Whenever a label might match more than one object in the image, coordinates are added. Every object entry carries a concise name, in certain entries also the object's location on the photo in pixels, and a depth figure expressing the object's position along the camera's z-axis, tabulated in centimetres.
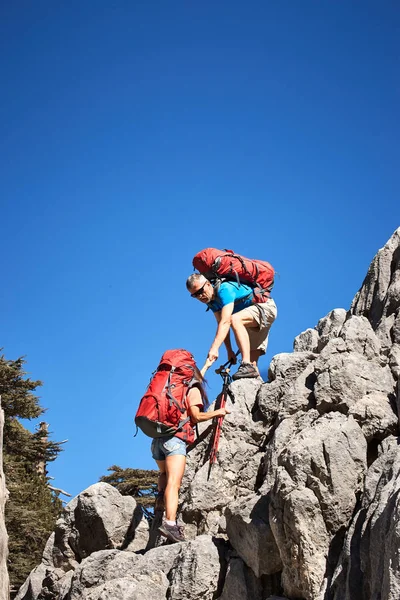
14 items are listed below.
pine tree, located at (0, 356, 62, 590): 2364
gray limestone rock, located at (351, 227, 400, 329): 1297
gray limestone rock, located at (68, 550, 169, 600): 968
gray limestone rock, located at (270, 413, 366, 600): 877
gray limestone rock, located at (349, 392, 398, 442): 972
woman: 1112
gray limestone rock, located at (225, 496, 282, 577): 945
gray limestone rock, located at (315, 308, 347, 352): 1450
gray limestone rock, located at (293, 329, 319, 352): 1472
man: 1299
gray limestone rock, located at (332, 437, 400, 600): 668
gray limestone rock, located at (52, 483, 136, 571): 1237
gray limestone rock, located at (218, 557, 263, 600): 960
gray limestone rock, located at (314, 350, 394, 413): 1028
